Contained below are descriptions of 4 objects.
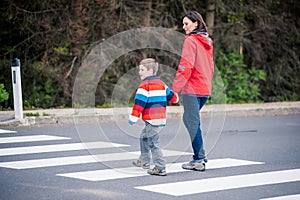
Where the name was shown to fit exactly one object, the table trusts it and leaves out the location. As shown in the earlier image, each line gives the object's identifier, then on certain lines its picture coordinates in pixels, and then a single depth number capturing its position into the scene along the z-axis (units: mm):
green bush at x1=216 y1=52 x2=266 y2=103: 23275
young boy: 9459
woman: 9762
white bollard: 14559
